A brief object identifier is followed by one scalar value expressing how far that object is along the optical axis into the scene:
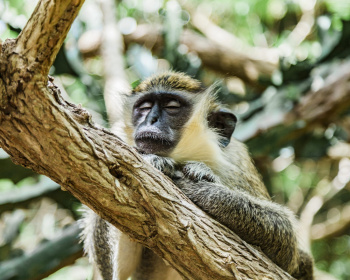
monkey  1.72
